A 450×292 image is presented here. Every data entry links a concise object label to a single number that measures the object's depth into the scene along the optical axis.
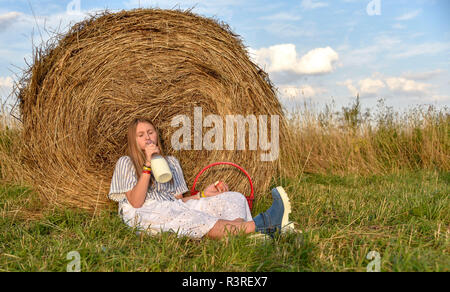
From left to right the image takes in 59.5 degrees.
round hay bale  3.53
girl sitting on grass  2.55
